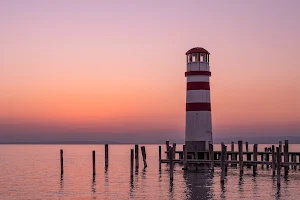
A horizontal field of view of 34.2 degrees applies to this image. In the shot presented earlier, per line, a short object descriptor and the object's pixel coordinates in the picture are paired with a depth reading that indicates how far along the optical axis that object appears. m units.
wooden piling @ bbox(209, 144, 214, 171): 40.06
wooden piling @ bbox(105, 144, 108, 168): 49.68
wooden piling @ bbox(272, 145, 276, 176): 36.72
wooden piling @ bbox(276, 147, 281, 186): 33.71
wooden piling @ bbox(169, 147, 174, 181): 37.03
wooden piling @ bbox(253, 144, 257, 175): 43.01
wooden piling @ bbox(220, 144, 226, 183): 35.44
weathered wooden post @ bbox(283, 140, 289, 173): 38.94
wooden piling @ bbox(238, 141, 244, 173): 39.62
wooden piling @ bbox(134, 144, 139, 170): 46.28
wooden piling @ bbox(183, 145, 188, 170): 42.16
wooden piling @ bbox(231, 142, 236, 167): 47.41
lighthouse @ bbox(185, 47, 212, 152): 41.84
